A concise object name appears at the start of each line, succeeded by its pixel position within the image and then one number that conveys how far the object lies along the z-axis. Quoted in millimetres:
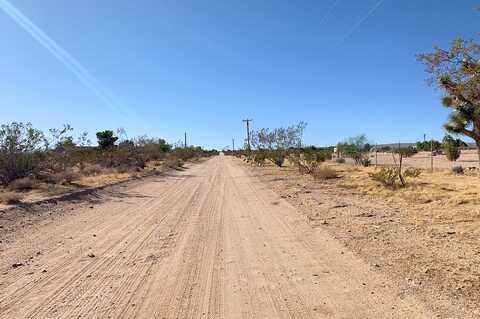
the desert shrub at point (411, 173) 20281
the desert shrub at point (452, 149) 49469
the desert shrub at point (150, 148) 60041
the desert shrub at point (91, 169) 34544
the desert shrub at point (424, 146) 86325
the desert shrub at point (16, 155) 23344
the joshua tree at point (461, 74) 8797
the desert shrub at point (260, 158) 55625
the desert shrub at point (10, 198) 15812
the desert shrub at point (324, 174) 26558
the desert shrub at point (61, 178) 25197
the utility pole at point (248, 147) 79244
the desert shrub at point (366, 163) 47091
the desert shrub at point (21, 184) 21688
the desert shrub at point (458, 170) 29528
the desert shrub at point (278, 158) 47938
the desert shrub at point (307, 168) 31717
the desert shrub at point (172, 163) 51750
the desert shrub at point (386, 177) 19255
